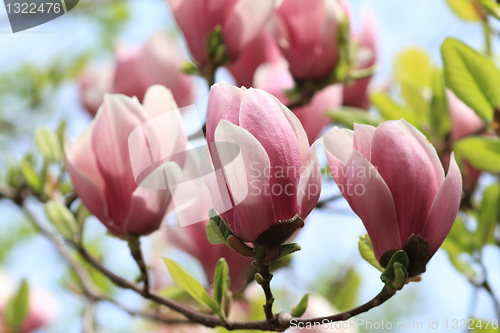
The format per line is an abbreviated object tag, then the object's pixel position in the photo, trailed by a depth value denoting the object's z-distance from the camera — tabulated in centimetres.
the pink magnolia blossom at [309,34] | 97
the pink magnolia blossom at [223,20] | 93
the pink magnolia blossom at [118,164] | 84
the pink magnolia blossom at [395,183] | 78
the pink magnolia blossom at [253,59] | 111
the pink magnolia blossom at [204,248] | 89
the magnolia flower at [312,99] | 100
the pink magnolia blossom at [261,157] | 78
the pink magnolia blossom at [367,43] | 110
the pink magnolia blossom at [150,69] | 114
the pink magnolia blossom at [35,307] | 162
